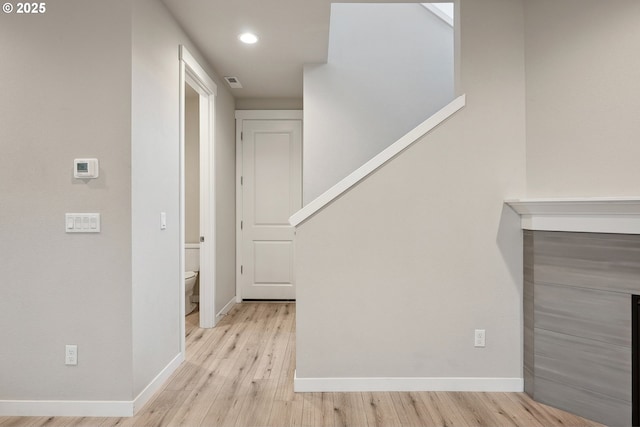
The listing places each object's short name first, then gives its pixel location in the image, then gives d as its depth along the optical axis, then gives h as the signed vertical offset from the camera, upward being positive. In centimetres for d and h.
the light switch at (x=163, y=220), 256 -5
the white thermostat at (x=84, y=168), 213 +24
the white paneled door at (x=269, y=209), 488 +5
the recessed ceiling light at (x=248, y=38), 309 +136
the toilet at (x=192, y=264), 446 -59
